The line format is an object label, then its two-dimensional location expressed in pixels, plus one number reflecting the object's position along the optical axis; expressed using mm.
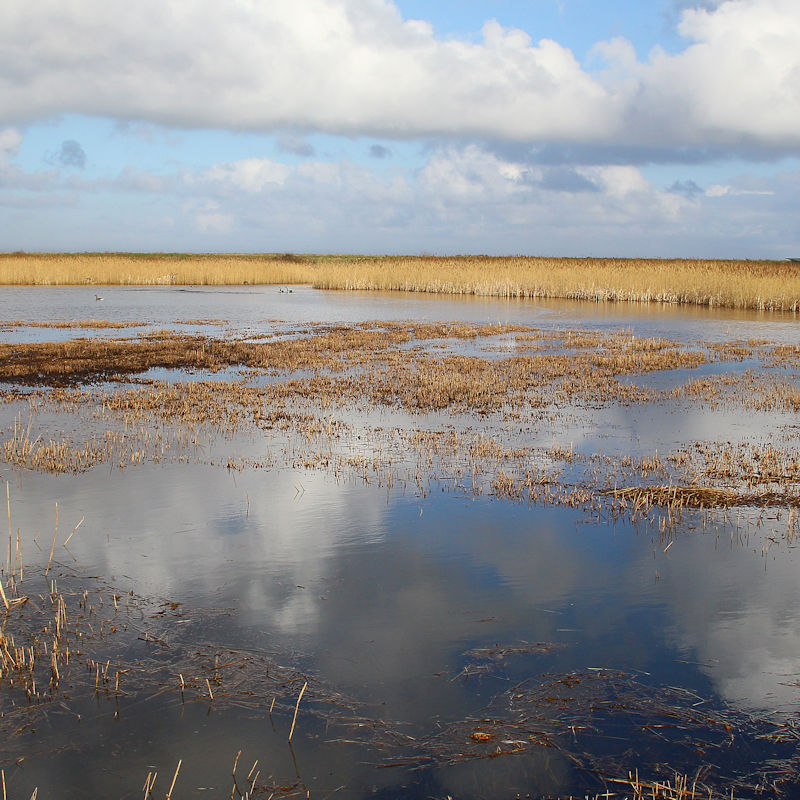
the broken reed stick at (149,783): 3804
